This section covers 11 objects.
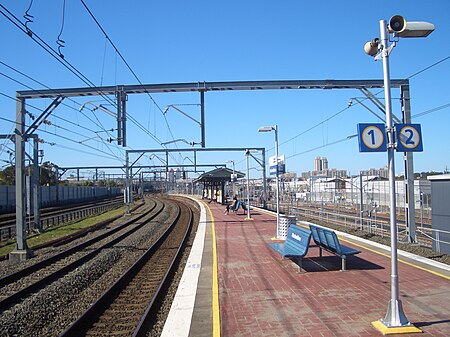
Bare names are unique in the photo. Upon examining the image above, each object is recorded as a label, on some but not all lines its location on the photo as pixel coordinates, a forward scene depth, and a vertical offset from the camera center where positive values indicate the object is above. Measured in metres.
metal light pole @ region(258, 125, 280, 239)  13.58 +1.68
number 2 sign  5.59 +0.66
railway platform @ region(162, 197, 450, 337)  5.33 -1.87
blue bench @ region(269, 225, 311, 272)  8.42 -1.37
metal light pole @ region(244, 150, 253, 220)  21.28 +0.87
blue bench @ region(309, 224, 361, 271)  8.53 -1.37
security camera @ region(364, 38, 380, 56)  5.48 +1.91
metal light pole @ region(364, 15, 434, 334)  5.10 +0.57
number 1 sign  5.55 +0.65
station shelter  33.19 +0.63
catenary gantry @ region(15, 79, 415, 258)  14.38 +3.93
